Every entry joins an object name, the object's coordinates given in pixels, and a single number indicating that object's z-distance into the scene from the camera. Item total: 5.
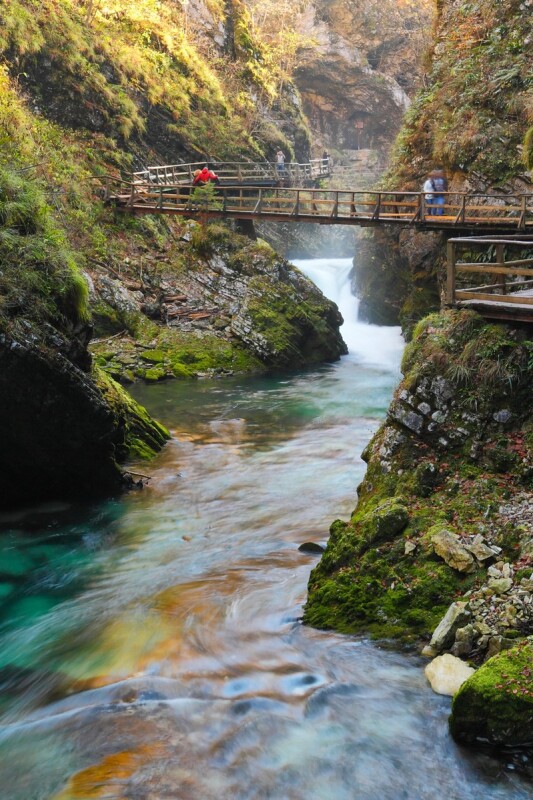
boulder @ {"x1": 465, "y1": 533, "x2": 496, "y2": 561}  5.68
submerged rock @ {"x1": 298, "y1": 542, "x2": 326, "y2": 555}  7.85
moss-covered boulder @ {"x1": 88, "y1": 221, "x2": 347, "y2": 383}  19.30
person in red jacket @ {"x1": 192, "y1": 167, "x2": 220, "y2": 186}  22.73
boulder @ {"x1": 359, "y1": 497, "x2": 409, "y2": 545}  6.29
